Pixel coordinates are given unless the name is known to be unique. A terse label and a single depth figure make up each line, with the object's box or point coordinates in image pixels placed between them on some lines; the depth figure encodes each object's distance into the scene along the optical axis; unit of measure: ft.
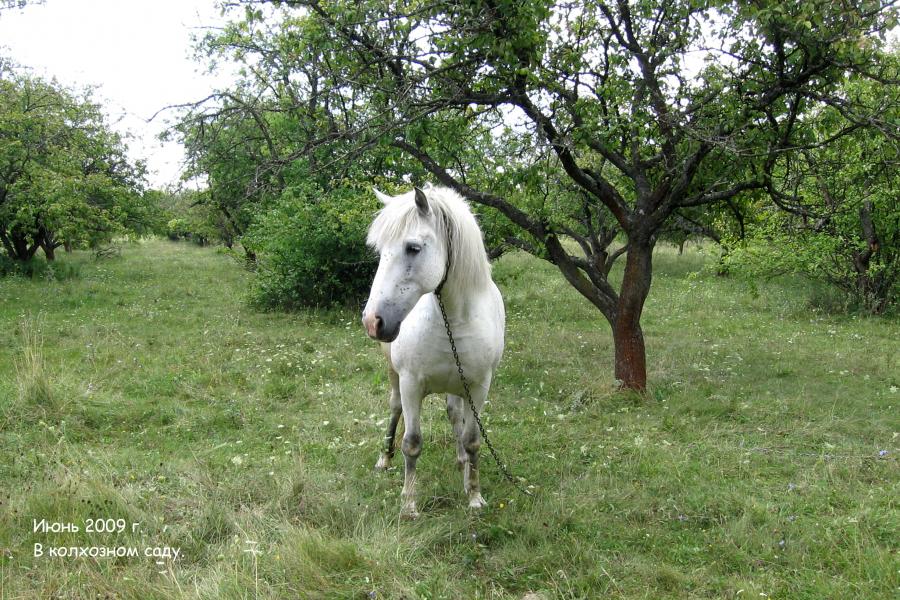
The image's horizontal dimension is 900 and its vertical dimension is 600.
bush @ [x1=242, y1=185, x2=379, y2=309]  41.34
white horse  10.61
